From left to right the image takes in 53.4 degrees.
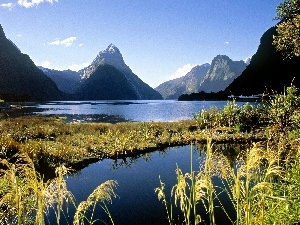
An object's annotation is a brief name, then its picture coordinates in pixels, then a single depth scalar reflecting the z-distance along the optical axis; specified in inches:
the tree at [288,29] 647.8
